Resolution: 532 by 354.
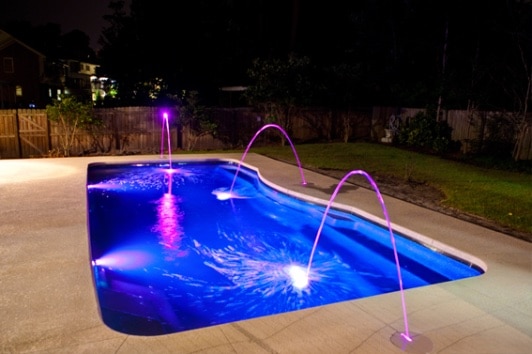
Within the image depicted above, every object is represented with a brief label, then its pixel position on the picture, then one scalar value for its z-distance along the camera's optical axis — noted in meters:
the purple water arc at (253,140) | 10.97
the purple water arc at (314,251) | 3.63
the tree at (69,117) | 14.02
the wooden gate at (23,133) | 13.80
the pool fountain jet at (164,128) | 15.80
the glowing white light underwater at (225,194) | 10.25
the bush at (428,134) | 15.44
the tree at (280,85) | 16.80
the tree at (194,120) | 15.99
